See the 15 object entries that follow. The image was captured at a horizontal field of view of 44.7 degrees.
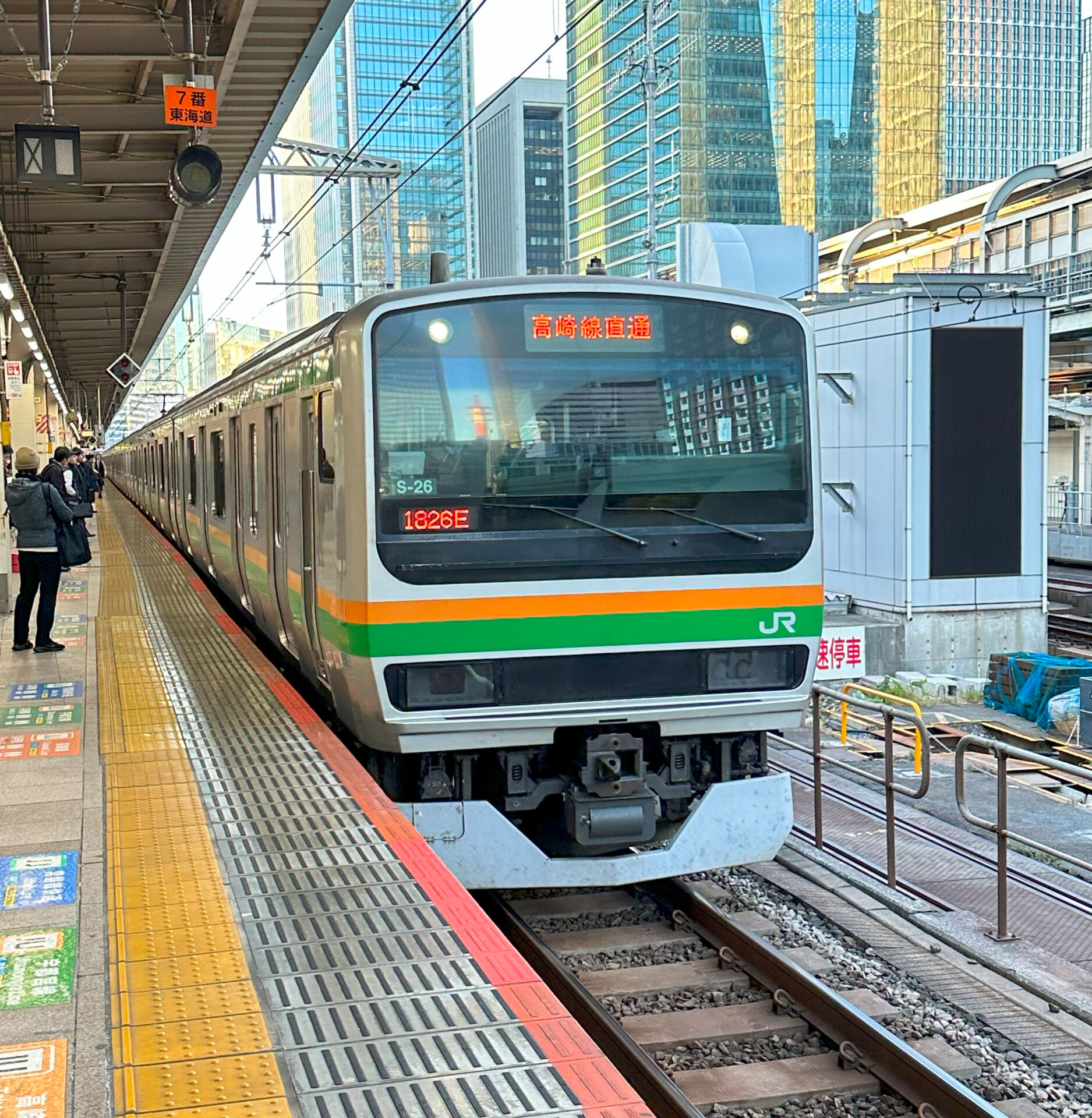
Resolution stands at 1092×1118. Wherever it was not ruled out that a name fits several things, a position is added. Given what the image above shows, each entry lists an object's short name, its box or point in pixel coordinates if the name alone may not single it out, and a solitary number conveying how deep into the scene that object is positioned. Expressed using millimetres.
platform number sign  8148
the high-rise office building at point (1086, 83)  120000
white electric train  5594
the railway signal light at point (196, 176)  9250
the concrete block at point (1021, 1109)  4277
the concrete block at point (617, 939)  5789
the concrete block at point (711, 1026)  4852
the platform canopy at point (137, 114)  8992
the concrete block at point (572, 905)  6258
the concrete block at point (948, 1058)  4527
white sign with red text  15688
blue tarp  15477
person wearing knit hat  8812
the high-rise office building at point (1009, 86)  109125
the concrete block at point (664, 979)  5316
